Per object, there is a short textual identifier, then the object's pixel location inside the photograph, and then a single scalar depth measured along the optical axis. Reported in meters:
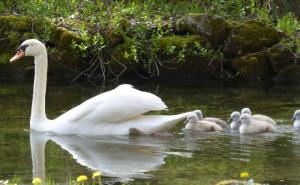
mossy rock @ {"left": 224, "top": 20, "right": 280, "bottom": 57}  18.56
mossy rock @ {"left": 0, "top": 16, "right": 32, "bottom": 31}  18.45
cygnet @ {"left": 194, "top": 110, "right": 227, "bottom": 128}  12.18
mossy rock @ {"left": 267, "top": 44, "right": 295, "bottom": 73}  18.38
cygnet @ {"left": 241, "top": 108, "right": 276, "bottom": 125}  12.08
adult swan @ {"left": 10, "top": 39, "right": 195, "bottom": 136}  11.26
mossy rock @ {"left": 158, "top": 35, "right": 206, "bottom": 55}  18.06
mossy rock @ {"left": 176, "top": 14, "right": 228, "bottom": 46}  18.53
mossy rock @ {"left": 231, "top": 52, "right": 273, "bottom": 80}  18.41
